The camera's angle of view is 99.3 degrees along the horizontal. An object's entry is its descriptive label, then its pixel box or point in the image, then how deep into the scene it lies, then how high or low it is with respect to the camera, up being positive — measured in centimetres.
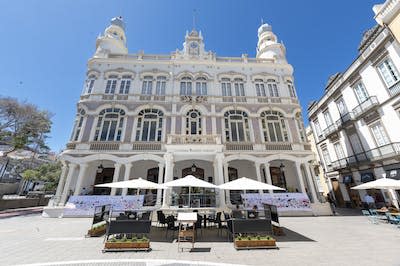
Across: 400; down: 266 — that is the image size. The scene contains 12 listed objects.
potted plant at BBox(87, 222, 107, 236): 760 -130
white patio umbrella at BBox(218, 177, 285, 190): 825 +59
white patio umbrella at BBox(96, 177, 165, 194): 884 +73
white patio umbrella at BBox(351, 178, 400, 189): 1011 +65
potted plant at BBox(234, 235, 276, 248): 607 -151
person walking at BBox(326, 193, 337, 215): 1979 -19
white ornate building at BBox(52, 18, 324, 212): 1386 +680
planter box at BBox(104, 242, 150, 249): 586 -147
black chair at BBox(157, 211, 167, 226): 843 -89
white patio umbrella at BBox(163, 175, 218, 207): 868 +77
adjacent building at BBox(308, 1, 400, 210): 1378 +684
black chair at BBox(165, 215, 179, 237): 801 -106
